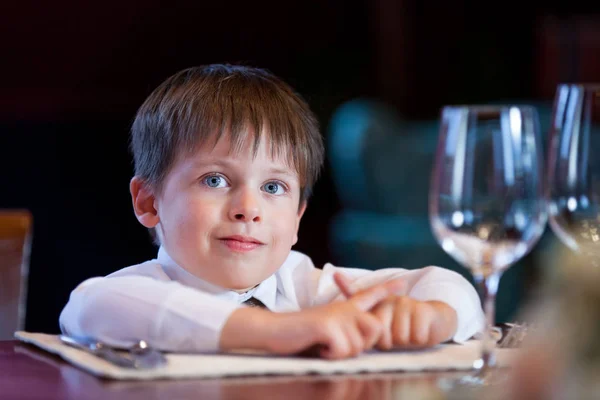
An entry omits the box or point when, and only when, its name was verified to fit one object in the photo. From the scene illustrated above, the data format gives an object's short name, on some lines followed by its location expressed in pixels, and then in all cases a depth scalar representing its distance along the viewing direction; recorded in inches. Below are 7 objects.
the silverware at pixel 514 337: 60.7
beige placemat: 53.4
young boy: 56.6
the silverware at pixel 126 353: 54.2
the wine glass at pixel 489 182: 52.1
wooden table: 50.7
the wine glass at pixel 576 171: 56.9
